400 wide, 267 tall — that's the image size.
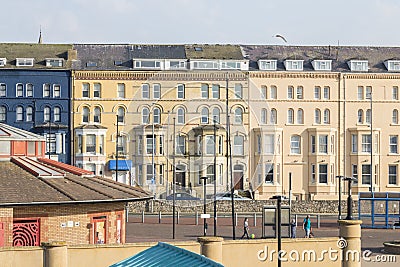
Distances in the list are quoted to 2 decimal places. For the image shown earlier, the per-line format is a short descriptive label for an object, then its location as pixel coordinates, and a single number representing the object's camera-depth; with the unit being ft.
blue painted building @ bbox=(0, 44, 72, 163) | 273.13
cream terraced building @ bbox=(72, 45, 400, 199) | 271.49
